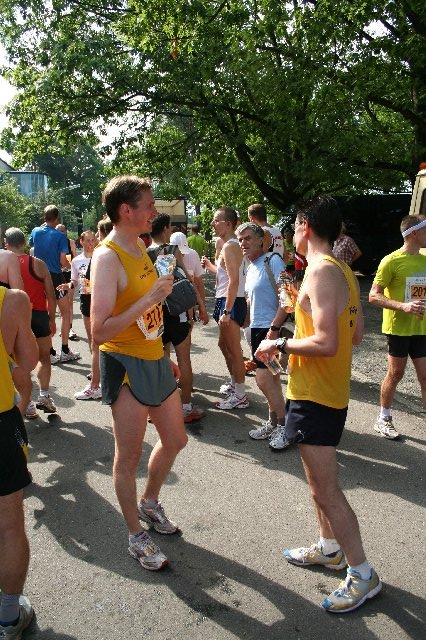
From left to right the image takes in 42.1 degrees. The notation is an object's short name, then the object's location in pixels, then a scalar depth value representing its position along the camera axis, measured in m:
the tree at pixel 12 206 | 42.93
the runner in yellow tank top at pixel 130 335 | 2.65
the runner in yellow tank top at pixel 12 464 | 2.36
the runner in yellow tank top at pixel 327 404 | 2.59
